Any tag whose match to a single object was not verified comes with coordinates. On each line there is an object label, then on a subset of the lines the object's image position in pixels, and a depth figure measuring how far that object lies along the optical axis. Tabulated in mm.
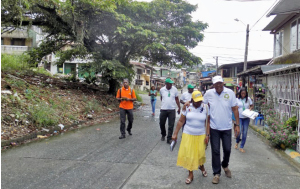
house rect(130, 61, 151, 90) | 43641
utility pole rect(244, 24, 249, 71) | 19338
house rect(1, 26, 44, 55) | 29953
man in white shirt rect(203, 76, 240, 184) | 4137
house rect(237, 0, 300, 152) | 7330
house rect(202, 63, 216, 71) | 79156
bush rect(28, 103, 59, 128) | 7883
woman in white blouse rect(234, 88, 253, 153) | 6423
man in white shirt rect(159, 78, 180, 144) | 7021
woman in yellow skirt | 3988
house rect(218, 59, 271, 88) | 19078
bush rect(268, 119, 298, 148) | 6422
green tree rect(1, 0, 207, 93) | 11758
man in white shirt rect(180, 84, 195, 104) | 6868
